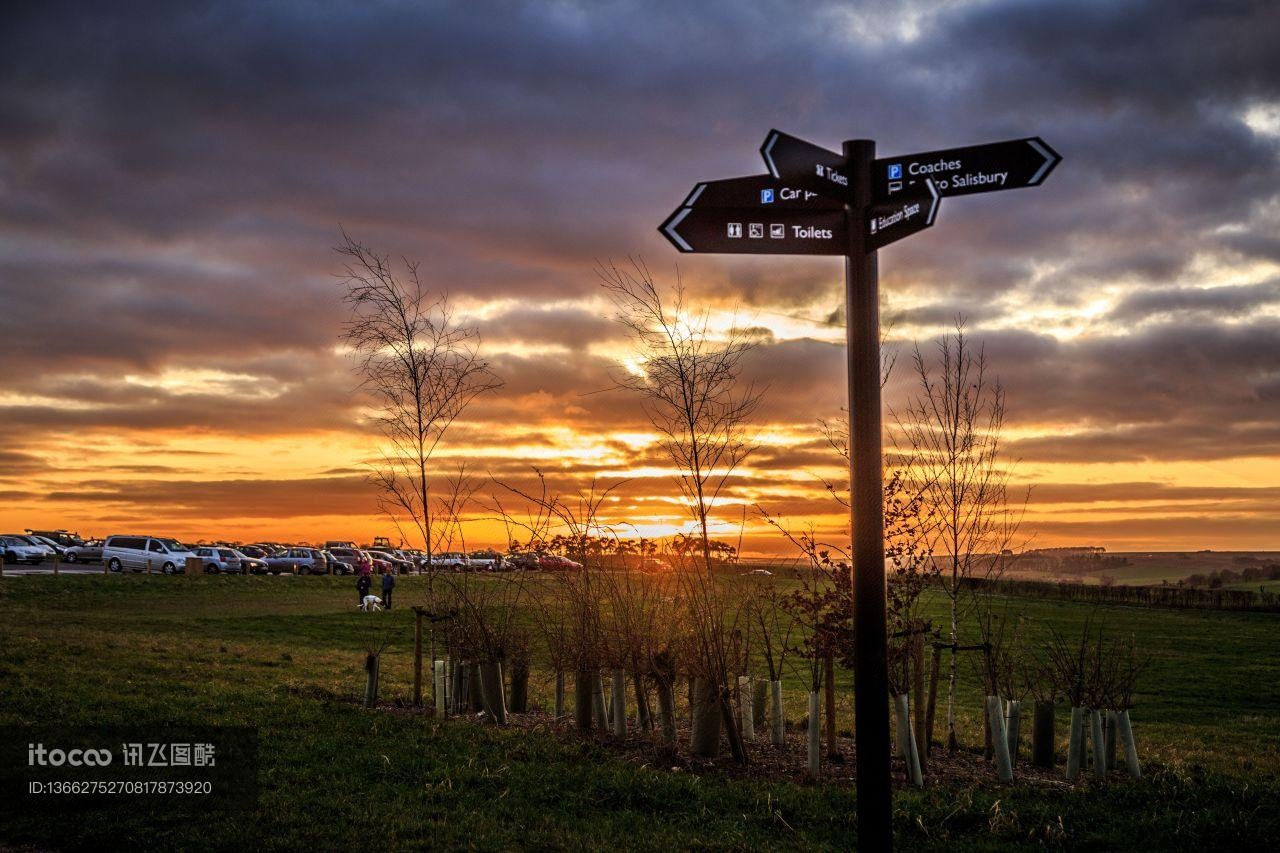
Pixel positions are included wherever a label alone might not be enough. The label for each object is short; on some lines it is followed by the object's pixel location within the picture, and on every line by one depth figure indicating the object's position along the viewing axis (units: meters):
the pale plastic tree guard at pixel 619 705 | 9.22
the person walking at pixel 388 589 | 35.22
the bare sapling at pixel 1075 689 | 8.46
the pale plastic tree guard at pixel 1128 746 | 8.50
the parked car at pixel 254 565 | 54.31
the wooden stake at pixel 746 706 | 8.75
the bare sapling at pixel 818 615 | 8.14
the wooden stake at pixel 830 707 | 8.57
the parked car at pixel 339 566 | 60.88
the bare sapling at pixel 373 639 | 10.85
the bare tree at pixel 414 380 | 11.95
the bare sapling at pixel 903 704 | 7.85
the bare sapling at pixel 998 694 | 8.16
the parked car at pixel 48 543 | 57.75
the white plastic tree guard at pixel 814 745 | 7.97
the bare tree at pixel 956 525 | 9.68
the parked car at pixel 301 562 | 58.62
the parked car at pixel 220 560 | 52.06
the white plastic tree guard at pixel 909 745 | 7.83
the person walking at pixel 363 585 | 34.97
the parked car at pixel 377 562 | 60.25
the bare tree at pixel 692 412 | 9.18
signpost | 4.39
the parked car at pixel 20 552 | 53.09
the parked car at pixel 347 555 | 63.72
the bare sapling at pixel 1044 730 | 8.86
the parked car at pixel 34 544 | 54.88
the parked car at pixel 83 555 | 57.31
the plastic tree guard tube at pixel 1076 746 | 8.42
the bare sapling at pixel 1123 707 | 8.52
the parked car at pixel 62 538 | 67.81
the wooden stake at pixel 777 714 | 9.12
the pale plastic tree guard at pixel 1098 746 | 8.31
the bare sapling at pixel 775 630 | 9.00
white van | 48.72
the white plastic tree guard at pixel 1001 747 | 8.13
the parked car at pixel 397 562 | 64.56
